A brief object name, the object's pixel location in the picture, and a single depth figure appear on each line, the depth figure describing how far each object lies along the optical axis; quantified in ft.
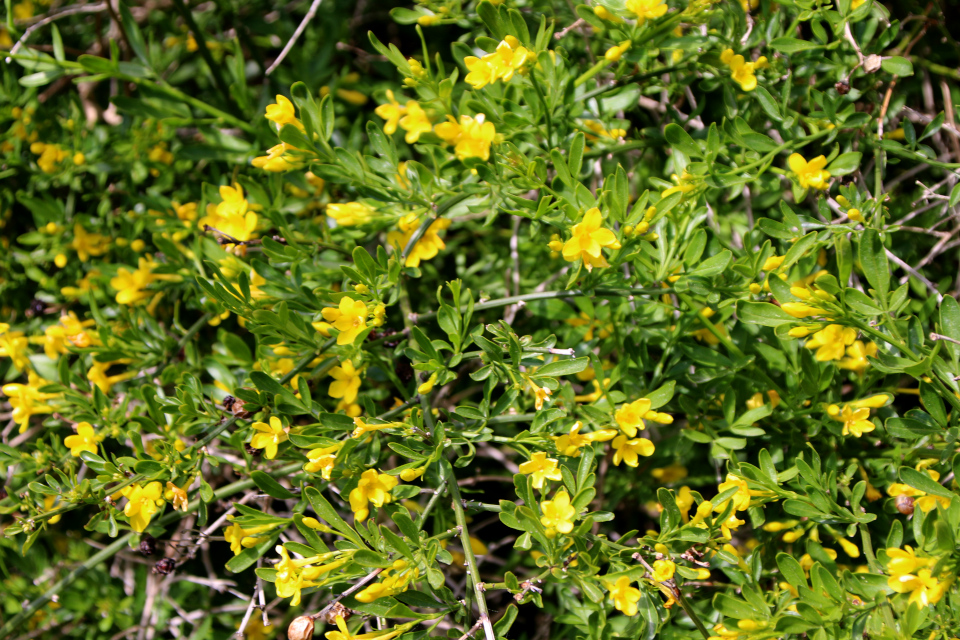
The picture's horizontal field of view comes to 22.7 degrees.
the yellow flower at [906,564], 1.94
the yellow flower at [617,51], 2.11
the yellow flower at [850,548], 2.07
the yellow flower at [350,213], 2.14
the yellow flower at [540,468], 2.01
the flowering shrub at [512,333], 2.02
